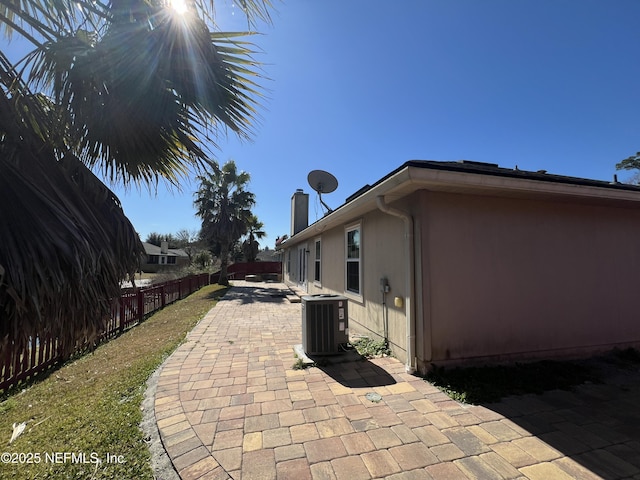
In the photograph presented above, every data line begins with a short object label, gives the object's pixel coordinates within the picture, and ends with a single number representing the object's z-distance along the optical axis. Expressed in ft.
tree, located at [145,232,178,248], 181.06
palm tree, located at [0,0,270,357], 5.34
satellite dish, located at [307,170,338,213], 31.83
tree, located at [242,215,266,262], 104.94
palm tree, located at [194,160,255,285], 62.95
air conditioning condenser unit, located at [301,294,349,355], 15.14
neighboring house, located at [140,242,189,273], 134.77
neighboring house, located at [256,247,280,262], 158.81
